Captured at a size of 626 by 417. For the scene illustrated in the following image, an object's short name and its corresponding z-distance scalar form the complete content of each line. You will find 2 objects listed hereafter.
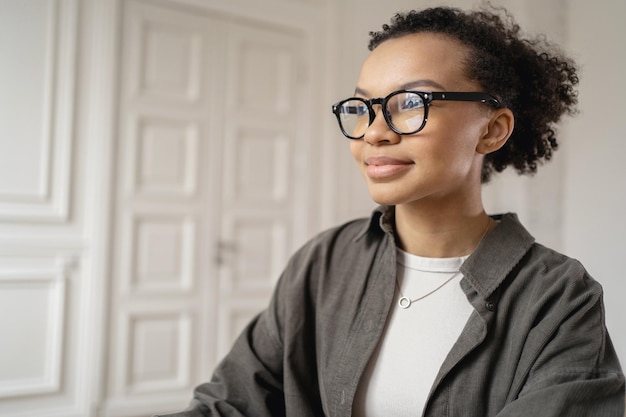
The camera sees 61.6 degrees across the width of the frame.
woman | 0.92
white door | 2.93
